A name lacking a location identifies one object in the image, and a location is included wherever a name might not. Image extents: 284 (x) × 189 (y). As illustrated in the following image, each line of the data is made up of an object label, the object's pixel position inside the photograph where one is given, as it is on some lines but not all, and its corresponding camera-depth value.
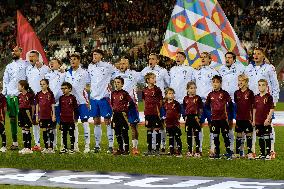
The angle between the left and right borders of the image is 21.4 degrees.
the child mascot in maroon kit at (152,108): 13.55
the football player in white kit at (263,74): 12.70
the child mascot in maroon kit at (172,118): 13.37
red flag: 18.21
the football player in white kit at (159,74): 13.89
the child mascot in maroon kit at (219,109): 12.78
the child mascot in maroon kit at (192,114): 13.09
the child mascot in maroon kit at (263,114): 12.43
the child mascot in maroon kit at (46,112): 13.98
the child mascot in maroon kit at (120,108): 13.50
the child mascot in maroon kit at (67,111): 13.87
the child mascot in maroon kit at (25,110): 14.13
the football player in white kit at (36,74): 14.70
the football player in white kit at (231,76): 13.27
